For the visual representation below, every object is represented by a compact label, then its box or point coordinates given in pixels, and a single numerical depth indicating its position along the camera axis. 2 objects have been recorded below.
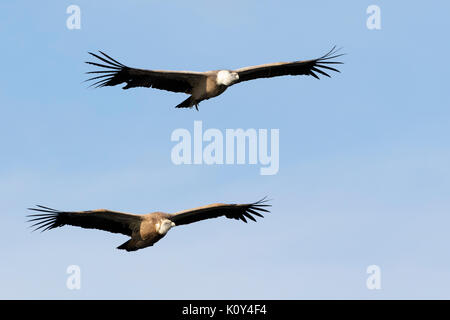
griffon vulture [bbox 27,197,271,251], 19.86
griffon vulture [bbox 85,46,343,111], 21.61
